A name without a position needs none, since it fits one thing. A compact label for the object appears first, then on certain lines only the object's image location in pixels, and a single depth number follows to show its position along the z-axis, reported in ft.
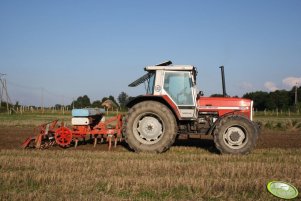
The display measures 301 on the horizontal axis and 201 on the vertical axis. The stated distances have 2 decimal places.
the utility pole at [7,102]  168.25
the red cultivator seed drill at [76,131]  37.40
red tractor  33.19
